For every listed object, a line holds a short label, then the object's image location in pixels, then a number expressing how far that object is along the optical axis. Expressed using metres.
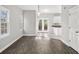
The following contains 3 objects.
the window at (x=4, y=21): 2.52
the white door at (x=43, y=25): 6.94
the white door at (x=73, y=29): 2.32
